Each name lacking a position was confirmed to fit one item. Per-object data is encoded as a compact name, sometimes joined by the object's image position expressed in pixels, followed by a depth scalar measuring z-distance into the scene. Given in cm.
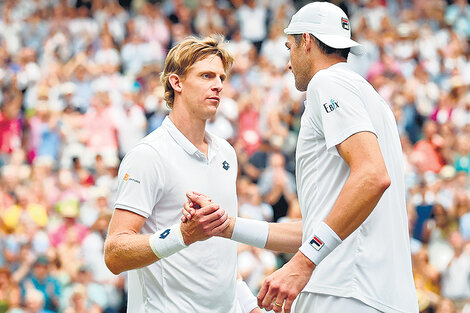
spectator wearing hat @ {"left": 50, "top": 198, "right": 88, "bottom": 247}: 2512
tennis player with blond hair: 876
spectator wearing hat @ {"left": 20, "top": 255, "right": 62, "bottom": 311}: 2322
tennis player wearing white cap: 751
